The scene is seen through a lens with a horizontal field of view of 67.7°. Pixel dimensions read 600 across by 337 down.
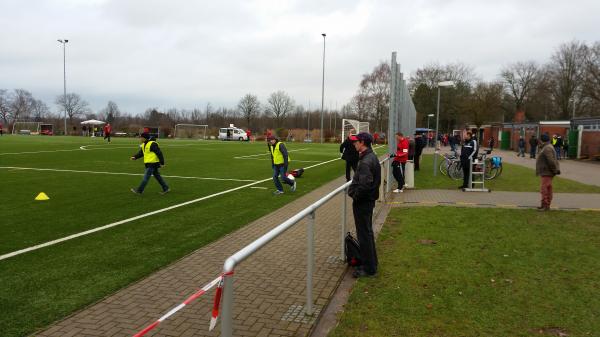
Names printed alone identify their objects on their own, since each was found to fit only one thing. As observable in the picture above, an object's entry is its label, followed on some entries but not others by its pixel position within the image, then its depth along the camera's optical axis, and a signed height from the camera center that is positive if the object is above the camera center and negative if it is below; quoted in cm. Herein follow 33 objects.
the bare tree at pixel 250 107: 9131 +595
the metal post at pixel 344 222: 602 -112
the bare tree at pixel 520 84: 6688 +888
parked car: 6388 +28
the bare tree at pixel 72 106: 10450 +627
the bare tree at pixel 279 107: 9169 +615
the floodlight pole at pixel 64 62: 6688 +1048
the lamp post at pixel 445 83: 2092 +271
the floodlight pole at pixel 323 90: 6164 +666
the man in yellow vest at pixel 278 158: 1212 -58
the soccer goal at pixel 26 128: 7731 +59
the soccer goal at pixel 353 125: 4338 +136
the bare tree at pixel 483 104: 5847 +489
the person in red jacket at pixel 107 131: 4247 +20
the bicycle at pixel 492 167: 1670 -95
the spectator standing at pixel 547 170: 995 -60
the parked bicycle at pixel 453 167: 1648 -96
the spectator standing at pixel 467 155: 1323 -41
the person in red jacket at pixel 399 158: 1313 -56
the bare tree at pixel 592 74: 5175 +826
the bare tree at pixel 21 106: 10094 +578
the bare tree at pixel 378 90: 6675 +750
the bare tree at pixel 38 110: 10475 +505
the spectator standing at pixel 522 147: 3353 -34
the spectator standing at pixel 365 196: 527 -68
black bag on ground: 575 -145
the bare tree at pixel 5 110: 9869 +462
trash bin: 1416 -108
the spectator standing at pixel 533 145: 3121 -16
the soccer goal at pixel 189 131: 6881 +56
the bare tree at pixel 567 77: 5844 +891
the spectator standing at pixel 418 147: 1998 -34
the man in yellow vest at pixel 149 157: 1135 -58
